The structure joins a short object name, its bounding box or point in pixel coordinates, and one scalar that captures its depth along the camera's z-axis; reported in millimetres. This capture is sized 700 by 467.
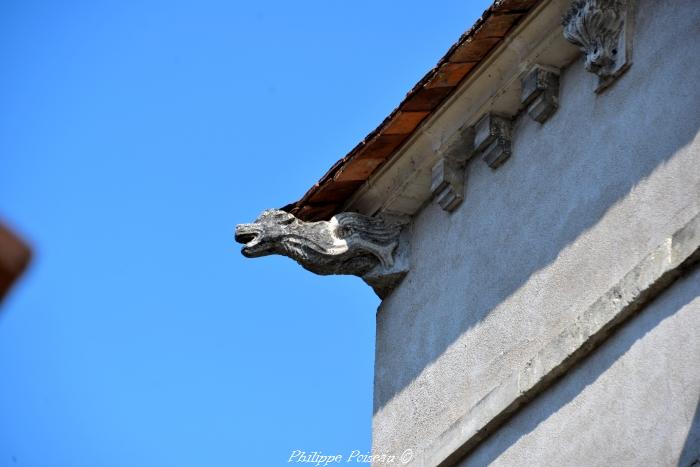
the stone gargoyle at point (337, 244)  13664
